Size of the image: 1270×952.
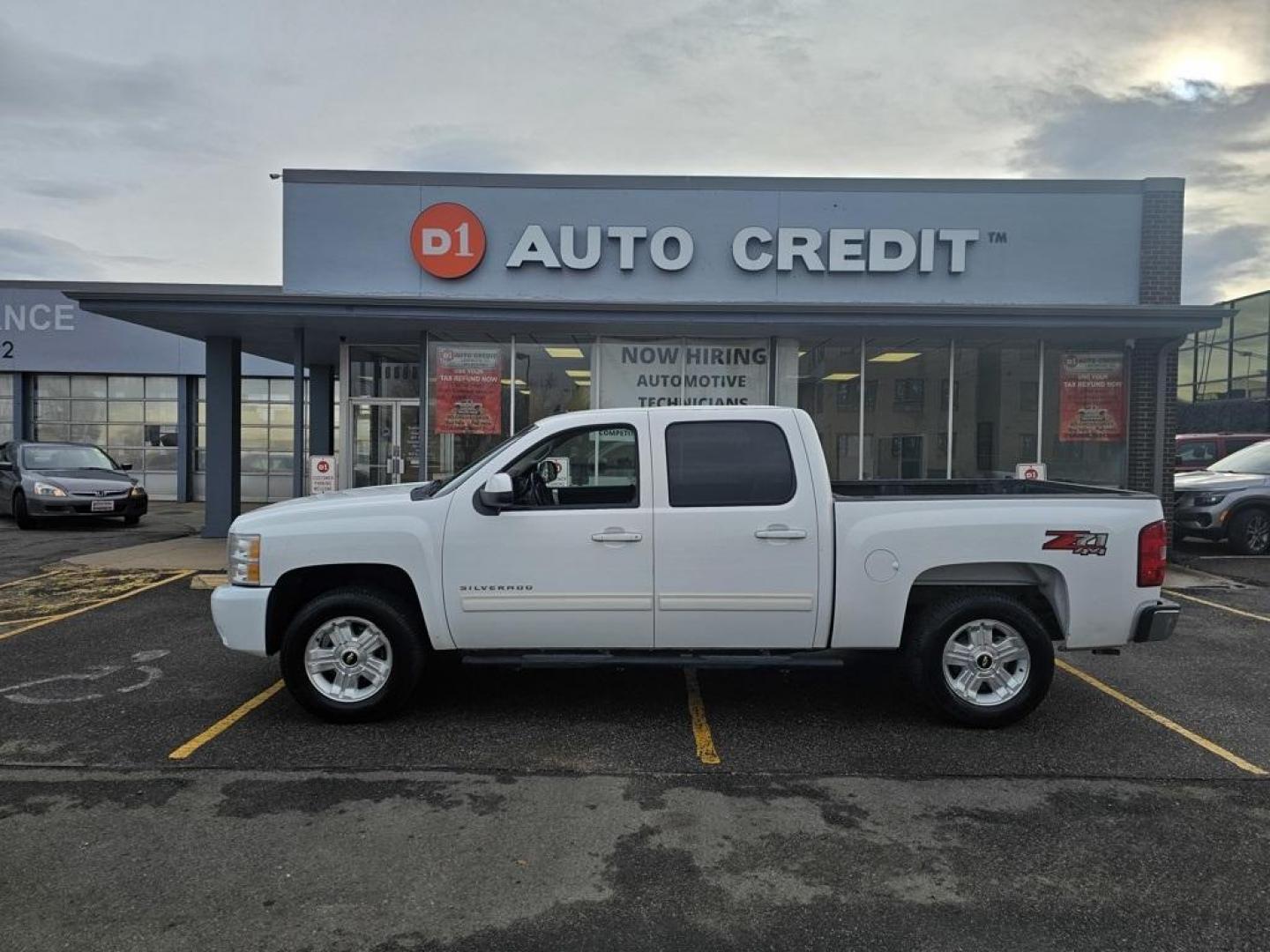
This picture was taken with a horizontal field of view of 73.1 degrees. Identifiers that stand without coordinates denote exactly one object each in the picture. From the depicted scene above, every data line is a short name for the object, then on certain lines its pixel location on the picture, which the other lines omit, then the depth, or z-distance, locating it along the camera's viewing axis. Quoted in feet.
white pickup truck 16.63
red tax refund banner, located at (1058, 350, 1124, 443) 42.34
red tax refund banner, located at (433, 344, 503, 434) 41.73
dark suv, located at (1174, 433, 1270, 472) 52.01
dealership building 41.39
